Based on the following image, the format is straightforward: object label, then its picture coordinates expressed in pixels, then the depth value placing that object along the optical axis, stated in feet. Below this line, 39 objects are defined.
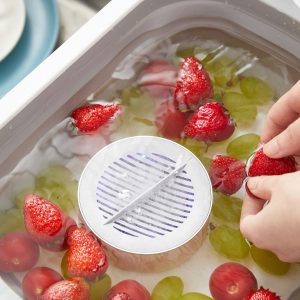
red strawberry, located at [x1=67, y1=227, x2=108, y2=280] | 2.21
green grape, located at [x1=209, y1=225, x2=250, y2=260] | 2.30
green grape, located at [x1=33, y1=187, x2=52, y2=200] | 2.34
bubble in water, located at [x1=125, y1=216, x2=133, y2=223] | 2.29
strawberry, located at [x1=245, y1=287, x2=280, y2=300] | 2.19
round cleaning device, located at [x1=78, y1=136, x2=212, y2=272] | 2.25
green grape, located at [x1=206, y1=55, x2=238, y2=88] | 2.57
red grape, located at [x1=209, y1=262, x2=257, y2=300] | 2.23
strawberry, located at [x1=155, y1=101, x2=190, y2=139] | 2.48
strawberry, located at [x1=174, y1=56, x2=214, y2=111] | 2.49
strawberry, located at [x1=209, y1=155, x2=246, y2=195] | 2.38
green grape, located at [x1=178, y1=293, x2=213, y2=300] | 2.24
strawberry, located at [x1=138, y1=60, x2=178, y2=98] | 2.53
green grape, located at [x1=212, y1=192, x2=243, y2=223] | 2.36
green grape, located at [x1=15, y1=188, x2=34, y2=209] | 2.32
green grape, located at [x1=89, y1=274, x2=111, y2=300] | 2.21
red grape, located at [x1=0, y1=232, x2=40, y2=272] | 2.22
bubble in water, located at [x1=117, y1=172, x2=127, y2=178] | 2.36
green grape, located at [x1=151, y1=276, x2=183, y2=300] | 2.23
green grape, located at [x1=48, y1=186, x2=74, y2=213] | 2.33
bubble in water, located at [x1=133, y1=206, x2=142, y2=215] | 2.30
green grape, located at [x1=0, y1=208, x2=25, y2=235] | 2.27
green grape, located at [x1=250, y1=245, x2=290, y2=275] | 2.28
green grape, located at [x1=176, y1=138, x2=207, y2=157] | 2.45
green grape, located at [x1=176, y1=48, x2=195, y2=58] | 2.61
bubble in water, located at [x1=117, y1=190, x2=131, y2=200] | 2.32
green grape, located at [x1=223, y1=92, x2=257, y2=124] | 2.50
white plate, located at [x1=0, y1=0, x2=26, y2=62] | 2.62
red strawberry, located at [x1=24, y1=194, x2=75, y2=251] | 2.25
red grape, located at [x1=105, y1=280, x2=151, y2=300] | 2.21
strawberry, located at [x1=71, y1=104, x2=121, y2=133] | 2.42
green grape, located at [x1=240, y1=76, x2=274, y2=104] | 2.54
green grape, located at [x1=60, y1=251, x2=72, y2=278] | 2.23
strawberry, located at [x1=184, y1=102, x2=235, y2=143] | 2.44
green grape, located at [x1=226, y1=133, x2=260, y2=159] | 2.45
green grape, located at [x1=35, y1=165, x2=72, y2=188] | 2.36
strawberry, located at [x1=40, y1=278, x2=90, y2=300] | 2.16
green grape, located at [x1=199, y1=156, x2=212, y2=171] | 2.42
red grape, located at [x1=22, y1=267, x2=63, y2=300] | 2.19
